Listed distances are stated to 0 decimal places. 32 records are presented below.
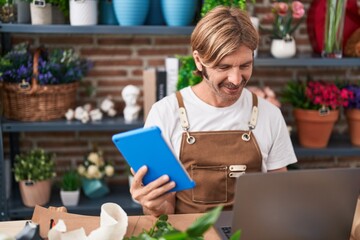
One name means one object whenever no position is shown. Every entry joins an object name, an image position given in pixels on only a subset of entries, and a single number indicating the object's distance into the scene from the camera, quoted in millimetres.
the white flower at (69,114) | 2854
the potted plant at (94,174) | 2984
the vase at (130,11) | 2729
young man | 1688
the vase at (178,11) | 2760
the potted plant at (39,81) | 2707
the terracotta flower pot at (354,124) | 2995
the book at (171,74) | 2865
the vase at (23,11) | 2807
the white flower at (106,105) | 2984
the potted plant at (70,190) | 2916
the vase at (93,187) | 3000
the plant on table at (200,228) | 788
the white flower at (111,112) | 2996
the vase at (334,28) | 2801
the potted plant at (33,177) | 2857
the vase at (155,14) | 2883
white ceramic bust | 2900
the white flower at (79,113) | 2869
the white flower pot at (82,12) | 2725
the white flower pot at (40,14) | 2736
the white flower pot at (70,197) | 2912
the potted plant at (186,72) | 2699
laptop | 1196
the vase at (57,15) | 2852
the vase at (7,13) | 2749
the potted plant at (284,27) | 2805
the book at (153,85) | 2852
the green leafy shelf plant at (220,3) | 2562
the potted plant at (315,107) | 2855
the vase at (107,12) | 2830
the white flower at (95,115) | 2918
